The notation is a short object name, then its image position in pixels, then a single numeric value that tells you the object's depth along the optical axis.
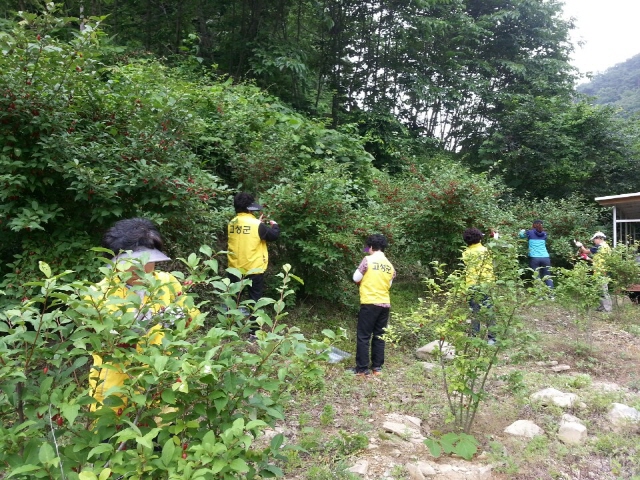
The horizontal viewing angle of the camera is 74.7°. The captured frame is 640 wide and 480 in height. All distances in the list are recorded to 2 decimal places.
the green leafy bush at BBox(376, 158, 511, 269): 7.38
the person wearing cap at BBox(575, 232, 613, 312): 6.26
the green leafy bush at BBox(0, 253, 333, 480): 1.32
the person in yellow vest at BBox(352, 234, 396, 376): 4.60
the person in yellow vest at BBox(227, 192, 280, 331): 4.83
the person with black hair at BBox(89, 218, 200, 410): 1.48
